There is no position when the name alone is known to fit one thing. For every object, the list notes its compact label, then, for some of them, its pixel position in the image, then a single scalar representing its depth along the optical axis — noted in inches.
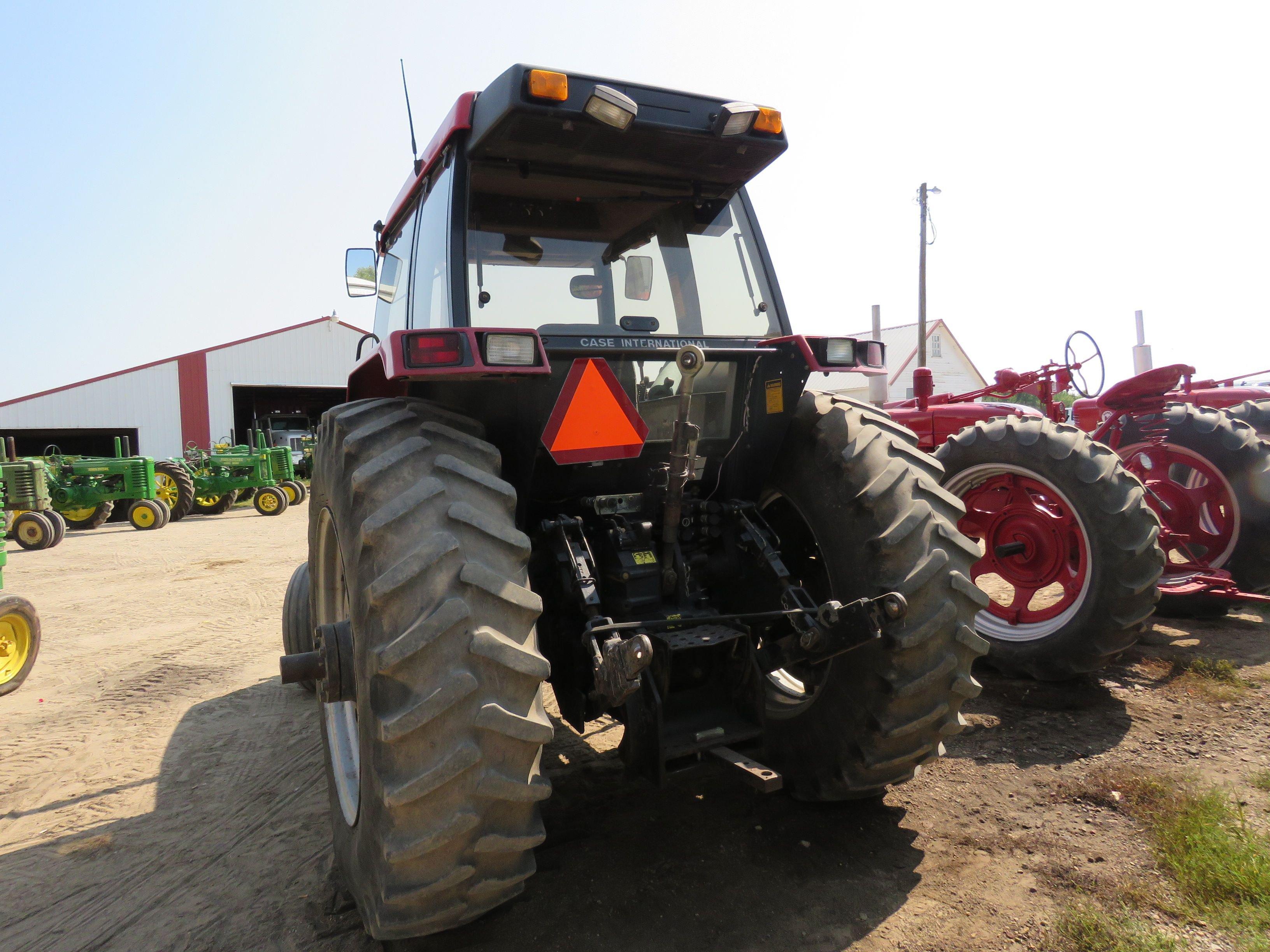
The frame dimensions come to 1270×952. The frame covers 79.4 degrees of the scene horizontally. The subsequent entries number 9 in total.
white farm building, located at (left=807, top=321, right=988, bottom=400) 1293.1
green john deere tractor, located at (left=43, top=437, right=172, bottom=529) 530.9
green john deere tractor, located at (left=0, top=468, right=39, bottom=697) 178.7
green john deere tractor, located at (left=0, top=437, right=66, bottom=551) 409.4
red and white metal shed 1037.2
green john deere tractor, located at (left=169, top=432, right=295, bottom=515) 639.8
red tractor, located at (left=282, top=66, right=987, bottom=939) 68.0
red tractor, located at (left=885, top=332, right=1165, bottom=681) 139.1
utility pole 948.6
